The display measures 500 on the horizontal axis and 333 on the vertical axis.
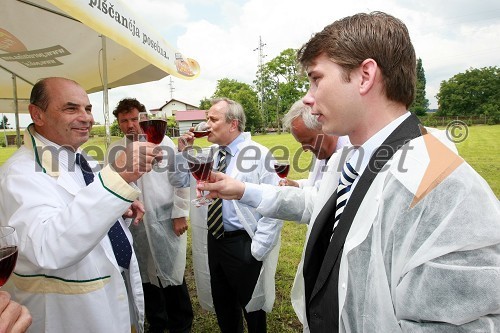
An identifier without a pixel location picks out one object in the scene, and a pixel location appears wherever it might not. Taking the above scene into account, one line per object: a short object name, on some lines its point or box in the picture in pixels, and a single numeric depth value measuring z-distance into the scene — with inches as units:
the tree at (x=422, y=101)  3078.2
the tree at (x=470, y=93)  3011.8
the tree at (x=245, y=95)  2588.6
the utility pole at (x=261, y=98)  2844.5
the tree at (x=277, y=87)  2588.6
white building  4001.5
